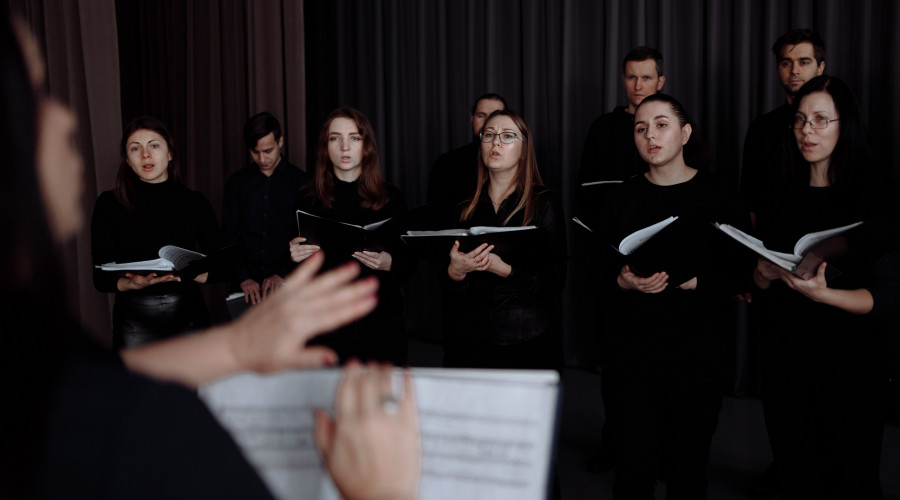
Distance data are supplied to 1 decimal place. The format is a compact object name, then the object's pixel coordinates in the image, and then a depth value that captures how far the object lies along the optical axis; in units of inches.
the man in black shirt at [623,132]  122.5
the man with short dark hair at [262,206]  138.6
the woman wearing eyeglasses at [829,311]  72.5
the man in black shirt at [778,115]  106.1
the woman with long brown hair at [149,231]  98.7
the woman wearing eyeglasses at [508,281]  89.7
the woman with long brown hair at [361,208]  98.7
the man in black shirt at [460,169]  138.2
